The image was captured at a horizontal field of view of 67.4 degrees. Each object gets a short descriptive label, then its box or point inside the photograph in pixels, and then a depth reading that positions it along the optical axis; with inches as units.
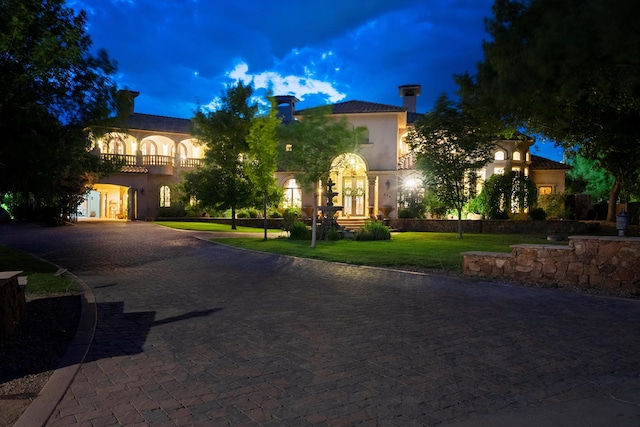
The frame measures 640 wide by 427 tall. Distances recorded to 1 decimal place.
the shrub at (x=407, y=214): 1175.6
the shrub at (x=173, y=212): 1384.1
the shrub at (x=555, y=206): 1143.6
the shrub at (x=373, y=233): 832.3
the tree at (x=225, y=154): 1069.8
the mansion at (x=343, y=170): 1259.8
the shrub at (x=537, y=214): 1083.3
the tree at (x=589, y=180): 1500.4
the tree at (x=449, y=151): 876.6
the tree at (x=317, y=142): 682.8
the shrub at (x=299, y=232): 845.2
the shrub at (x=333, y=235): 832.9
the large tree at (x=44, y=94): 356.2
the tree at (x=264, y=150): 772.0
